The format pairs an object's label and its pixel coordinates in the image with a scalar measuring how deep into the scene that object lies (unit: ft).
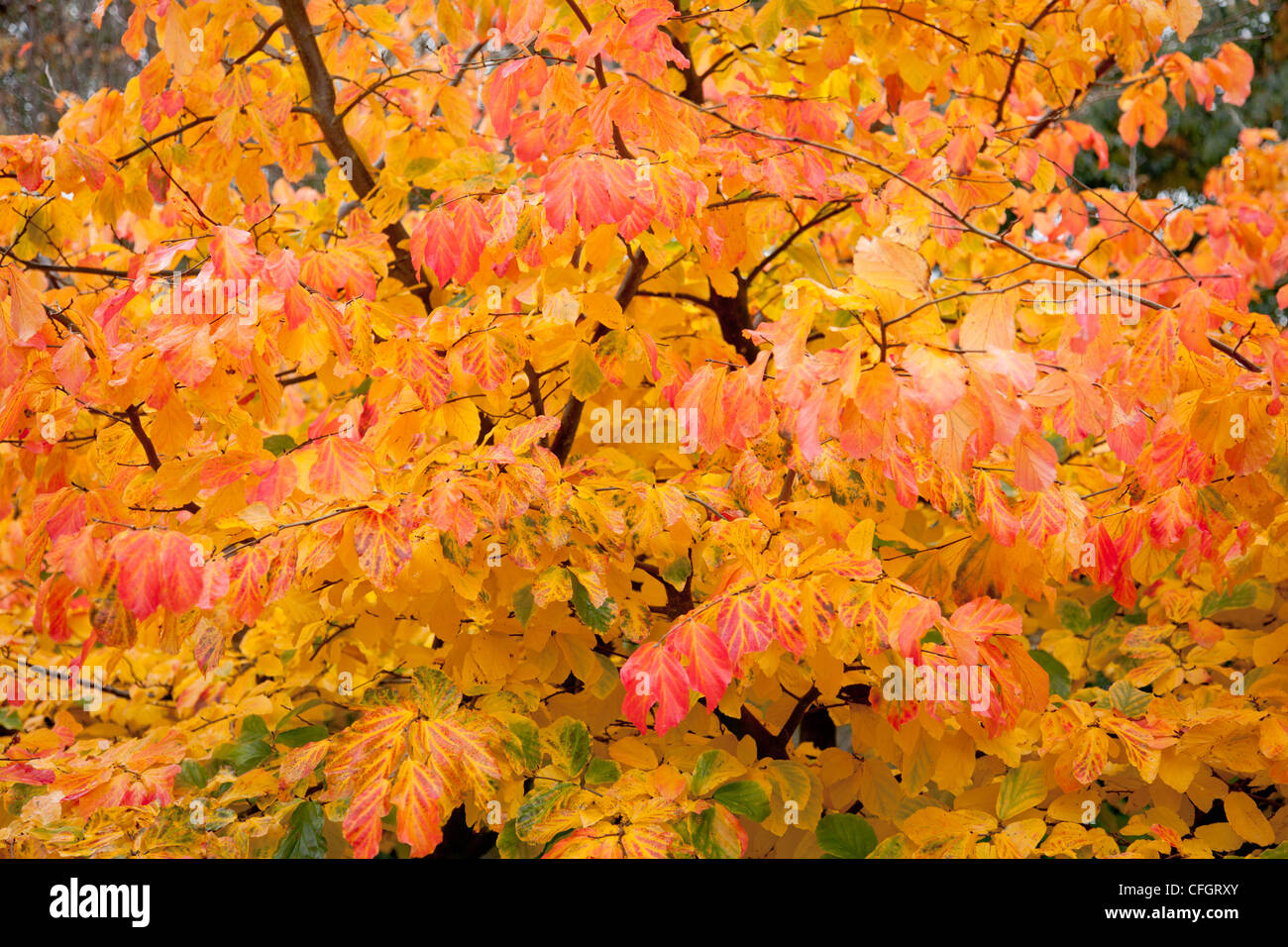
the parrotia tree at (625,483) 5.69
